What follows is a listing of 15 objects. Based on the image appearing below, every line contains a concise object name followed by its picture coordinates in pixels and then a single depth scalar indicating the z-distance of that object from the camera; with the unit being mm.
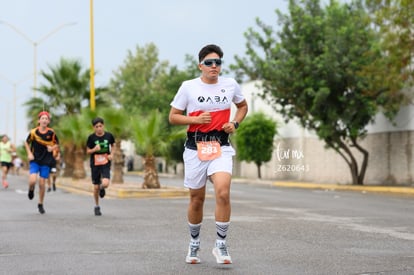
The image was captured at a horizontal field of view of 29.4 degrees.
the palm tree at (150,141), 22859
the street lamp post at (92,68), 29688
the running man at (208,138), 7523
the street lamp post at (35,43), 44834
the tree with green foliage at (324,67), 29484
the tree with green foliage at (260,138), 41531
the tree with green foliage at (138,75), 69188
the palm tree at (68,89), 35875
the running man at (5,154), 28469
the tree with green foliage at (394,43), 24406
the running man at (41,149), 14539
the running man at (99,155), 14633
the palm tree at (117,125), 26109
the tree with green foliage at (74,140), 31938
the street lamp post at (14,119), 70412
